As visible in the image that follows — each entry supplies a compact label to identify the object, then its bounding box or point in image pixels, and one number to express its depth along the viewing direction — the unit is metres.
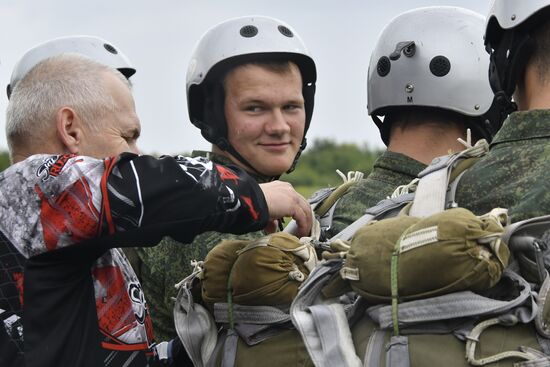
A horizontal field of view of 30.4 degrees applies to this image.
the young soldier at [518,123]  3.48
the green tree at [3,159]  32.03
